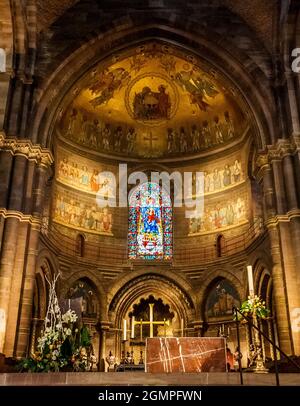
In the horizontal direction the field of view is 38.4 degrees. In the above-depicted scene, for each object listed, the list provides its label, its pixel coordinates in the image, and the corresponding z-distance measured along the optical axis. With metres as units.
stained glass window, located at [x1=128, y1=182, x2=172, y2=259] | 24.33
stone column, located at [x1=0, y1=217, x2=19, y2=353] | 13.66
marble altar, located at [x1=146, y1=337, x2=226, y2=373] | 9.71
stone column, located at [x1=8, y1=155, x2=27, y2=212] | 15.01
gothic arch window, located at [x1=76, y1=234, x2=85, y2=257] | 22.80
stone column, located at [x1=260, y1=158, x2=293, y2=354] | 14.33
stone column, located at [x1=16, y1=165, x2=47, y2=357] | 14.14
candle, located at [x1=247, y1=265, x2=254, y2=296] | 11.97
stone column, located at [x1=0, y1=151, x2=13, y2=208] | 14.88
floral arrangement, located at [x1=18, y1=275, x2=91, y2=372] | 9.90
